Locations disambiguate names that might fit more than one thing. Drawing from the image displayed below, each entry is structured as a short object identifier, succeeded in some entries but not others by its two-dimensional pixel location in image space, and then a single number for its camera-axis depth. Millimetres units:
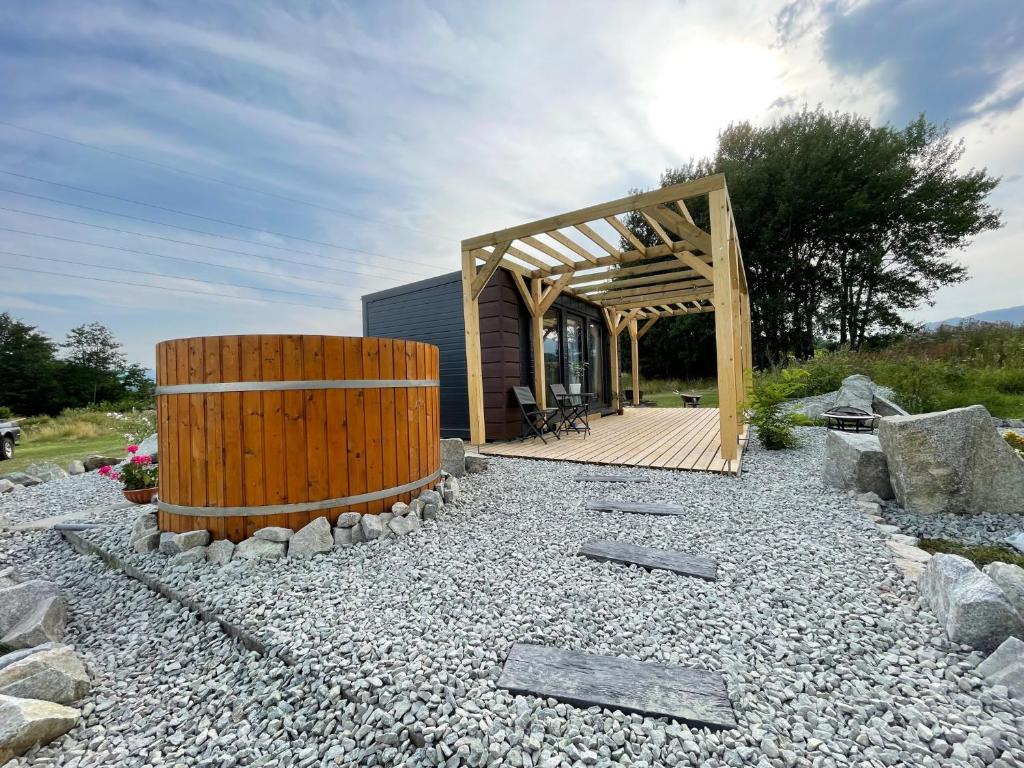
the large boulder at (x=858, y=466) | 3160
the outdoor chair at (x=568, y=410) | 6384
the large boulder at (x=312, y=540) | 2295
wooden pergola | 4113
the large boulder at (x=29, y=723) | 1116
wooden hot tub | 2391
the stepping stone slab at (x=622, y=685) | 1154
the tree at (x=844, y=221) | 13594
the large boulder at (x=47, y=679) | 1269
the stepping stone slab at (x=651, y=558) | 2004
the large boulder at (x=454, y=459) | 4171
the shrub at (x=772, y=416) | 4938
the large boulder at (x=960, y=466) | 2727
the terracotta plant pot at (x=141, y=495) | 3305
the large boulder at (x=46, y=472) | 5133
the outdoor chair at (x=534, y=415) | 6012
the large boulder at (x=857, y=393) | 6184
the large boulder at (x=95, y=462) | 5520
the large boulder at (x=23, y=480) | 4799
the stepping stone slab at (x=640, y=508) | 2891
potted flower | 3314
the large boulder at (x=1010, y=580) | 1543
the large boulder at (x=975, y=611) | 1364
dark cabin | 6051
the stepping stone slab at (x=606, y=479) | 3753
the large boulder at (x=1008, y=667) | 1193
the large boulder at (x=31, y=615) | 1631
